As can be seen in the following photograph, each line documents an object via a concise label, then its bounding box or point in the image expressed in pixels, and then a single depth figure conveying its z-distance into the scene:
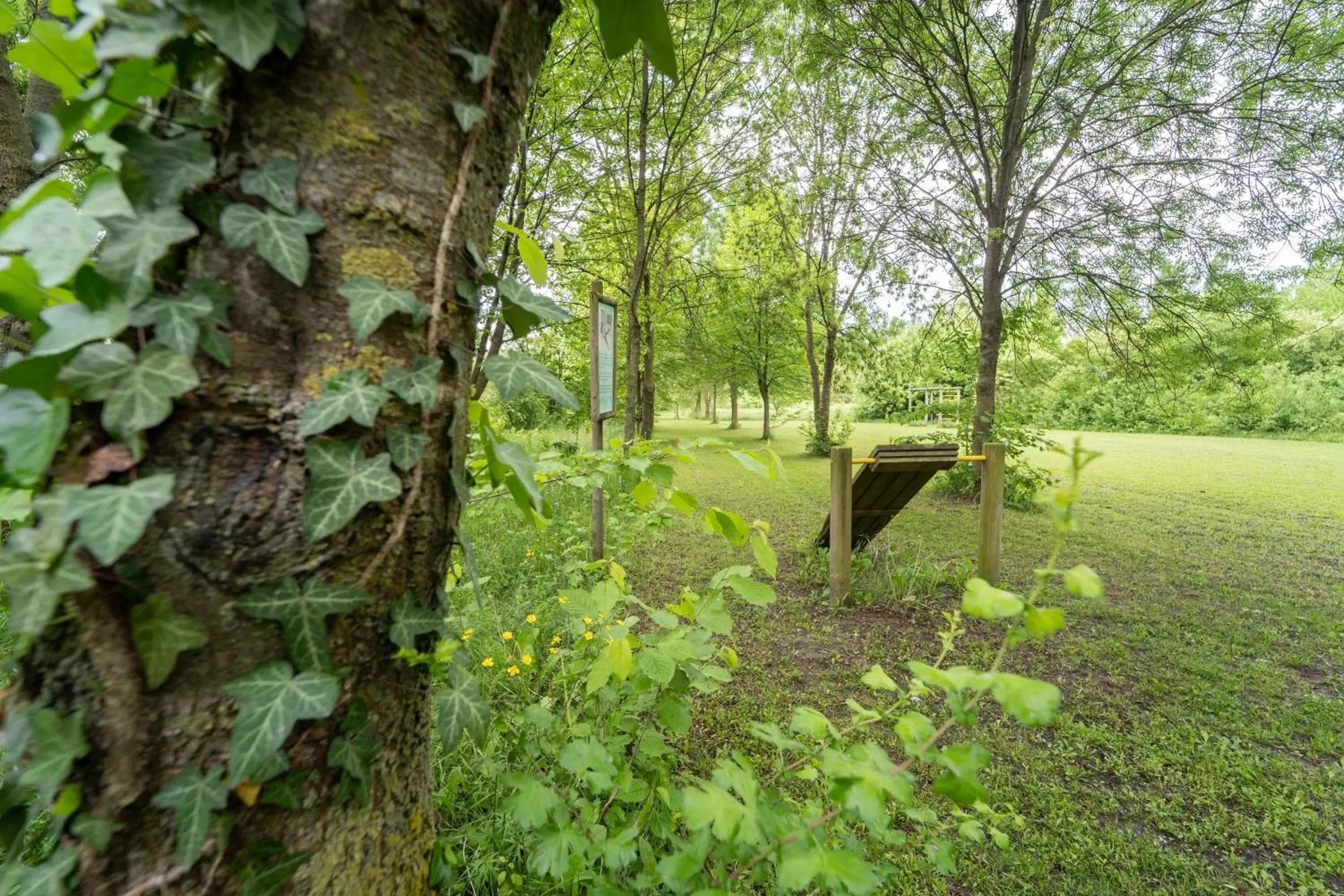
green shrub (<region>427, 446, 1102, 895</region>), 0.60
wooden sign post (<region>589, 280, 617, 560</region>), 3.25
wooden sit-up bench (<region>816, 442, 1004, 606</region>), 3.54
